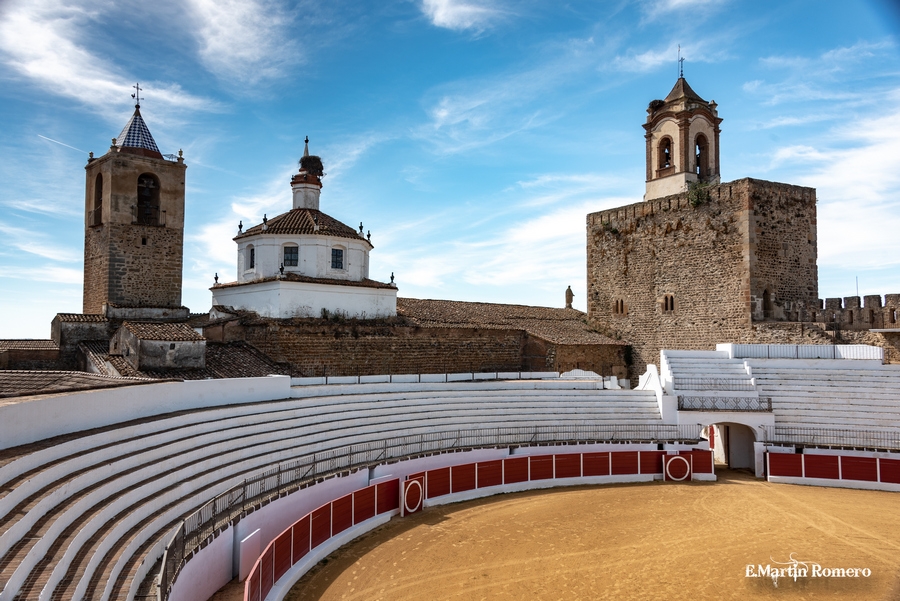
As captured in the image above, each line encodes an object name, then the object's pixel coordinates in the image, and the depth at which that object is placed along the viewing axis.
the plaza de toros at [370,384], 10.78
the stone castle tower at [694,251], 28.73
